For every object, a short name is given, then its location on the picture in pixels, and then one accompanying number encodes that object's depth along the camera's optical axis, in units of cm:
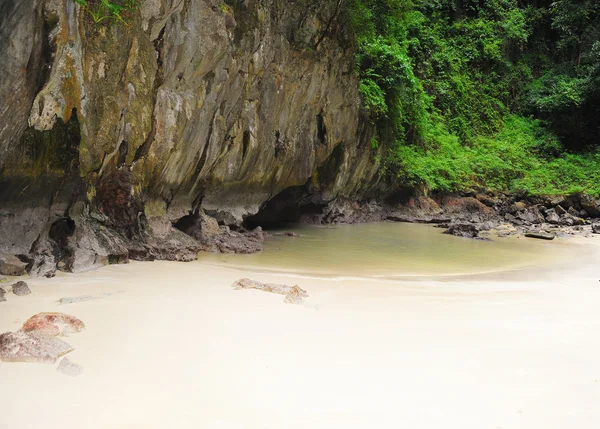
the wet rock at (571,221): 1861
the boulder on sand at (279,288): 555
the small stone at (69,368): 317
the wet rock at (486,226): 1692
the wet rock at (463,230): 1500
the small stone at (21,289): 502
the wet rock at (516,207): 2009
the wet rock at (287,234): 1367
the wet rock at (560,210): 1983
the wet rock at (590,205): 1998
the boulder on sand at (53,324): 378
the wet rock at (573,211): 2022
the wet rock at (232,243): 1003
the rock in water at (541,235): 1480
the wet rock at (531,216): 1930
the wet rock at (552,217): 1889
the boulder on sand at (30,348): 329
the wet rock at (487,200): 2088
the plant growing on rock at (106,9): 625
